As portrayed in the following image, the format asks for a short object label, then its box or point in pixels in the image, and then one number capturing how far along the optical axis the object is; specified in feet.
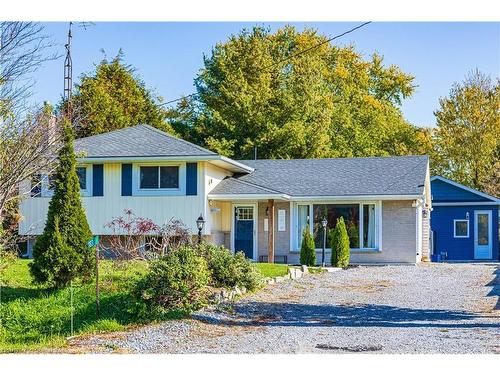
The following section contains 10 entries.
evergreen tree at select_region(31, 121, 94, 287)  47.21
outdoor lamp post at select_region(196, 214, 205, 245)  50.92
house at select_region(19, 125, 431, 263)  75.10
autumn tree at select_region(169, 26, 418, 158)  114.32
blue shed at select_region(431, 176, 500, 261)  97.55
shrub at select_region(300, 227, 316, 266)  71.56
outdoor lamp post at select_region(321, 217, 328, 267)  73.79
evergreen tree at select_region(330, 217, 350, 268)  72.28
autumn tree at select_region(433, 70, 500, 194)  116.78
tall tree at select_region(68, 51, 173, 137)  107.04
